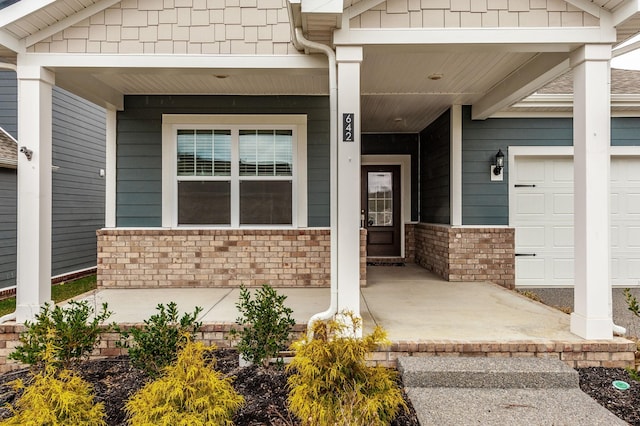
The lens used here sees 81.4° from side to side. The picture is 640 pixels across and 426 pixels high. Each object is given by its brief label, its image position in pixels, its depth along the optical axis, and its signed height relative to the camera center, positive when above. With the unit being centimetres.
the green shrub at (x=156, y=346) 279 -100
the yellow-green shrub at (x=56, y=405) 201 -108
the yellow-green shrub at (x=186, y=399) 205 -107
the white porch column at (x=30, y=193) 364 +21
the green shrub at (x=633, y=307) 264 -67
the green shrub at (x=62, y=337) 283 -97
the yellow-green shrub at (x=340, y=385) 214 -105
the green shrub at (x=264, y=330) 305 -97
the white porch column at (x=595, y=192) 328 +19
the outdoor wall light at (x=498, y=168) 590 +73
